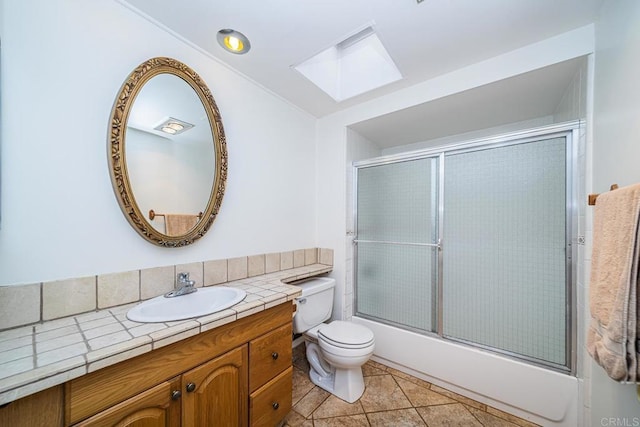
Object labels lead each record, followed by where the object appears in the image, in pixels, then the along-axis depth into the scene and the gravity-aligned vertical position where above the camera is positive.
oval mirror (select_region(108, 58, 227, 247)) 1.13 +0.33
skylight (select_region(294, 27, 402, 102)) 1.72 +1.15
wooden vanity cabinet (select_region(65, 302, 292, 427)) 0.72 -0.64
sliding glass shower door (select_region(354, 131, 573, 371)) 1.42 -0.22
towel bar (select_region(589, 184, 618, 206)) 0.94 +0.08
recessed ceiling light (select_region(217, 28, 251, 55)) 1.32 +1.02
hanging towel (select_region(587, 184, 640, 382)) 0.67 -0.23
